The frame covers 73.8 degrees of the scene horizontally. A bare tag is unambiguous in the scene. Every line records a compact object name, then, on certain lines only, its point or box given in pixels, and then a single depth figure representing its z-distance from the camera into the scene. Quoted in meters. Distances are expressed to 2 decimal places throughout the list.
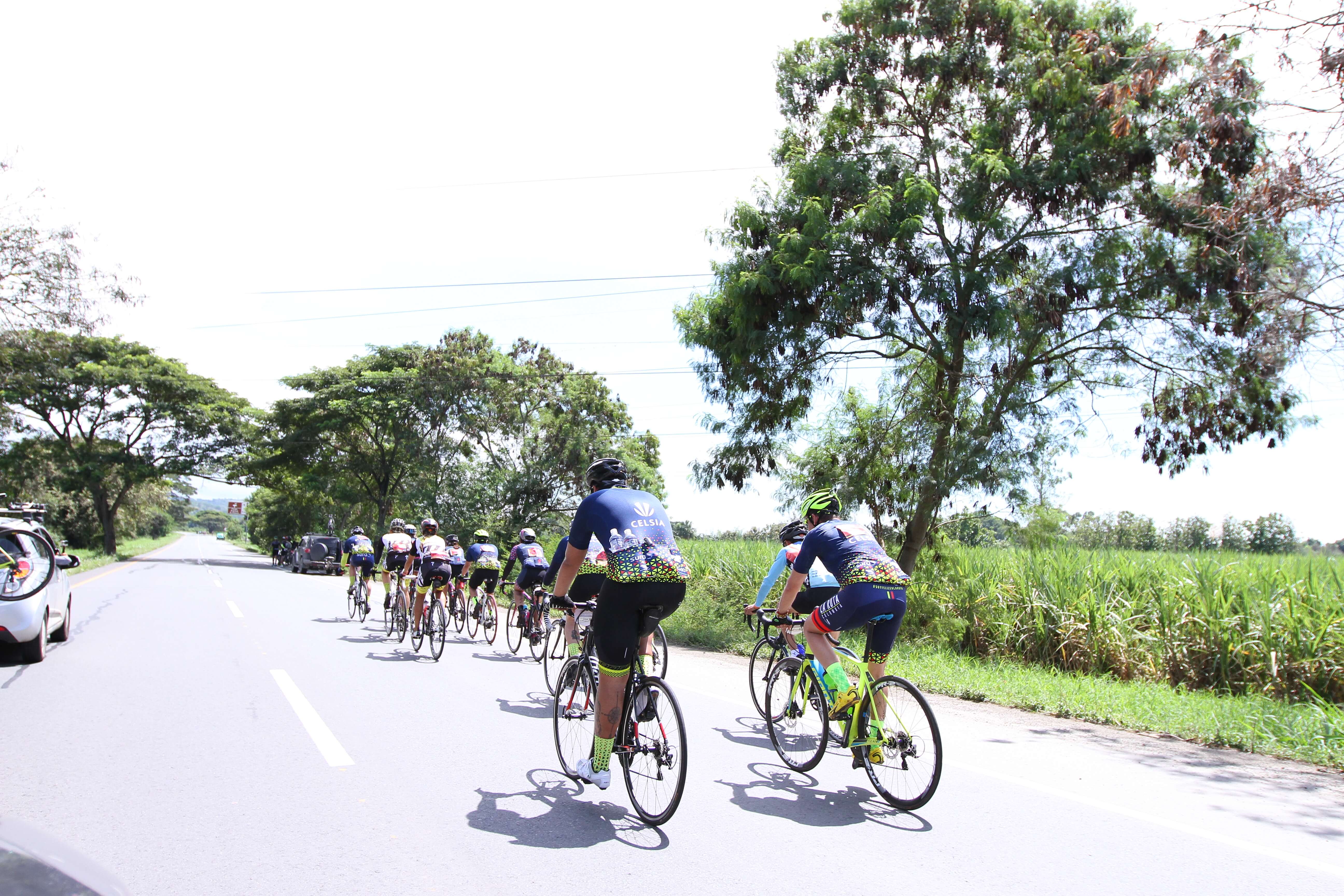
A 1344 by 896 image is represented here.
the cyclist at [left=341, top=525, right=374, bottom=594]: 17.25
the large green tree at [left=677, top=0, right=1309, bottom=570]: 12.41
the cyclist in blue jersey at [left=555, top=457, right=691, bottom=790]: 4.95
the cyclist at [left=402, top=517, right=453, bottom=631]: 12.48
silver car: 9.52
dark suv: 39.66
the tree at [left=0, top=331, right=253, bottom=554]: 43.53
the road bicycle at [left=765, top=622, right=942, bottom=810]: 5.28
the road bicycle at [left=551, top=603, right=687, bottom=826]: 4.82
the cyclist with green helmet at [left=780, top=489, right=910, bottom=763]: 5.72
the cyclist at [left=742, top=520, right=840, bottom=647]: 7.64
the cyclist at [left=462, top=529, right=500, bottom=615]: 13.47
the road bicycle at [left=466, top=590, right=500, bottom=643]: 13.95
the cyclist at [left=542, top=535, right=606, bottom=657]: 7.28
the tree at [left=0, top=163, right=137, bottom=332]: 21.53
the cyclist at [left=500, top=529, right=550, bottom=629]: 11.23
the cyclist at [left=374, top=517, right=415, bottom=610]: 14.28
